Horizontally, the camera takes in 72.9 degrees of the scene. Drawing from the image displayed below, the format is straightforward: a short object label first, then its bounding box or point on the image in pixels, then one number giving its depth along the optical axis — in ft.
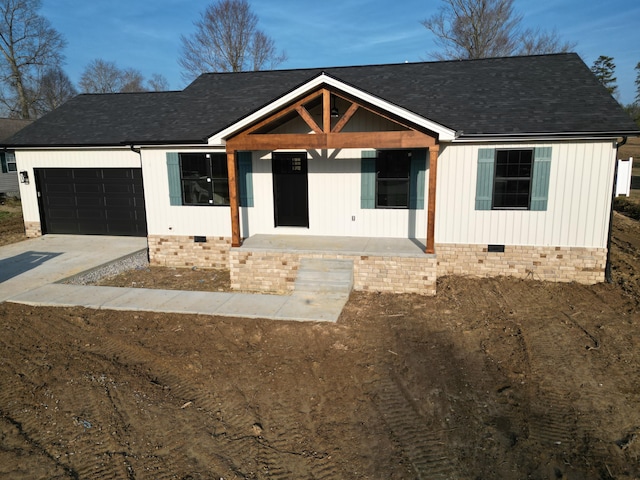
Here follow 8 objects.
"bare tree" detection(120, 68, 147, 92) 160.25
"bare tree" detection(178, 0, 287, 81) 102.17
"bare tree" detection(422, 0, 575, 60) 86.74
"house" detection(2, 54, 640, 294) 27.73
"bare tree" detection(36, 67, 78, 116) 137.37
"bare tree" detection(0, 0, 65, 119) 111.04
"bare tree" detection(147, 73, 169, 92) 168.66
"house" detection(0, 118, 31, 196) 70.74
